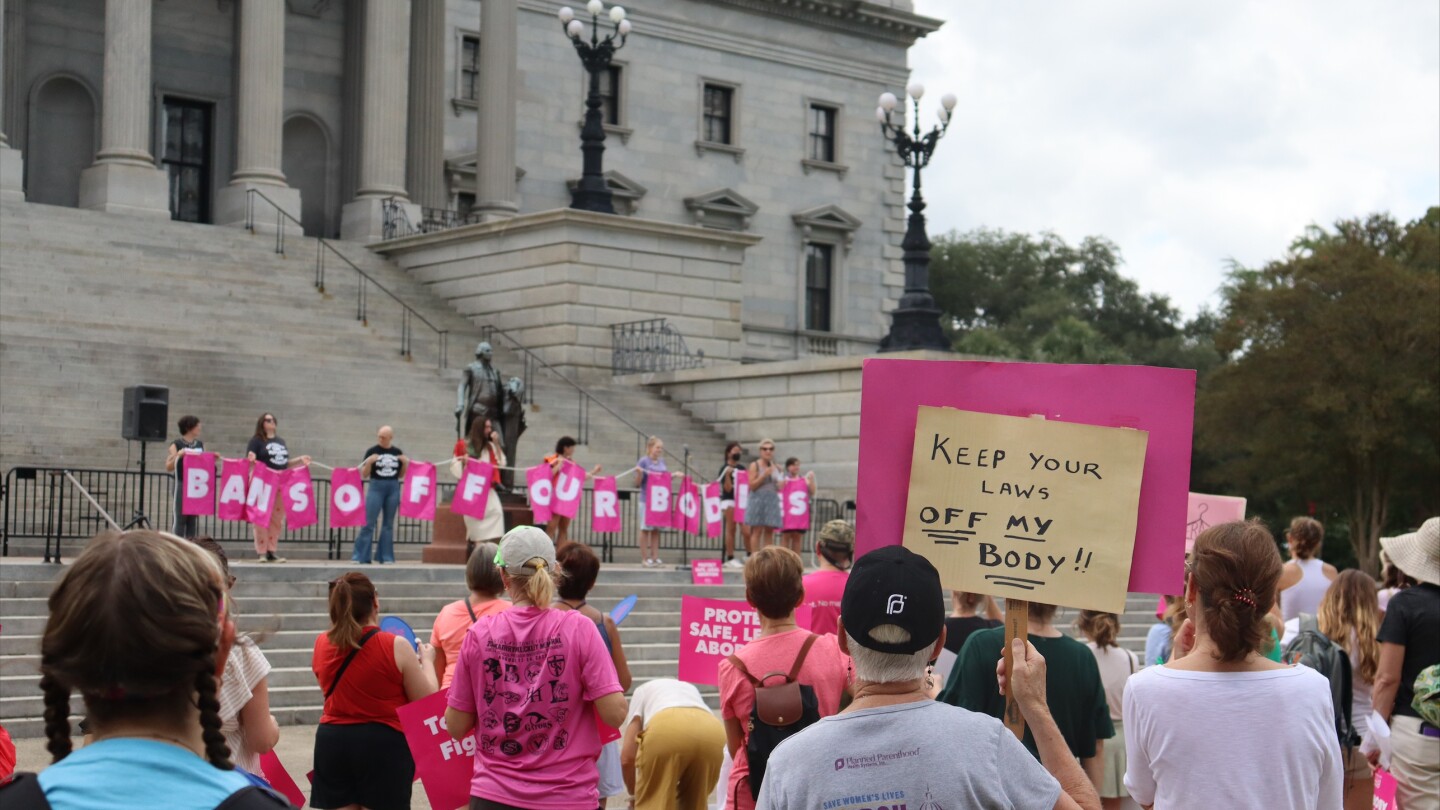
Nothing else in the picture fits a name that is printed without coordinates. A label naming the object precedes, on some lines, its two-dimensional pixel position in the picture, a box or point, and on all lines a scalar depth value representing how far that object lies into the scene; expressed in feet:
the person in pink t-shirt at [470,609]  25.71
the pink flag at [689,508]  75.97
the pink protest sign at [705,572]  53.83
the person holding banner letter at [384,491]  67.77
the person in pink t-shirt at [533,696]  21.79
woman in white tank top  36.76
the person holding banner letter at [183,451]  63.41
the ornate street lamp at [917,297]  101.24
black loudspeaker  62.95
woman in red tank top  24.38
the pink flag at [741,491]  79.05
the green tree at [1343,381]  144.87
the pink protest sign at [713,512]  78.43
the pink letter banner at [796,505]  78.02
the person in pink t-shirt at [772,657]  21.02
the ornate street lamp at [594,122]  112.06
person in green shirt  20.52
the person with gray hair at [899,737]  12.75
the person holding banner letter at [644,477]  75.66
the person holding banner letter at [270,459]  64.69
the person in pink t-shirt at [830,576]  29.04
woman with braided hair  9.55
